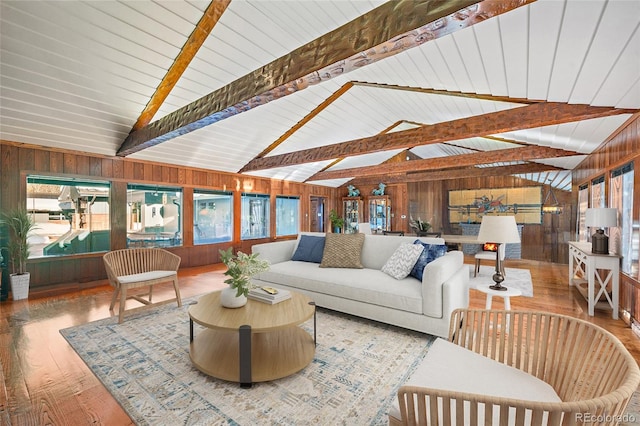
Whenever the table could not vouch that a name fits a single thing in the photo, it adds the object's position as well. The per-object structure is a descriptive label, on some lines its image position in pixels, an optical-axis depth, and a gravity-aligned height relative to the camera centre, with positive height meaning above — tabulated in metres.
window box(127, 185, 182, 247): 5.29 -0.15
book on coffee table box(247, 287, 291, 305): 2.39 -0.76
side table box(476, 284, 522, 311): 2.44 -0.75
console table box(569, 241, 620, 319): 3.10 -0.73
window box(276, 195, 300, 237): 8.45 -0.20
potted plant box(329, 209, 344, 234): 9.70 -0.43
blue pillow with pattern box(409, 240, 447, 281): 2.87 -0.49
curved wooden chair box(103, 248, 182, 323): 3.08 -0.78
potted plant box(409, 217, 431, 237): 5.72 -0.39
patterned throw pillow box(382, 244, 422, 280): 2.93 -0.57
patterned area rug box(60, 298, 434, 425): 1.62 -1.20
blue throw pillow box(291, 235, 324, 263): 3.83 -0.57
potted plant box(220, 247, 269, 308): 2.24 -0.54
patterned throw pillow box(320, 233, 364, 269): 3.46 -0.55
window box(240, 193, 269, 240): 7.39 -0.20
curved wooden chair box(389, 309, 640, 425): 0.73 -0.59
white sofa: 2.45 -0.80
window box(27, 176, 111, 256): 4.30 -0.09
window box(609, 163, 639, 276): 2.91 -0.15
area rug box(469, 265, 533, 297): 4.35 -1.24
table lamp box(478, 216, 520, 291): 2.47 -0.20
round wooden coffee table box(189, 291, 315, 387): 1.88 -1.14
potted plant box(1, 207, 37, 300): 3.83 -0.55
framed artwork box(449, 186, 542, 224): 7.59 +0.15
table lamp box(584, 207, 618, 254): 3.15 -0.16
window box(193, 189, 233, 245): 6.36 -0.18
